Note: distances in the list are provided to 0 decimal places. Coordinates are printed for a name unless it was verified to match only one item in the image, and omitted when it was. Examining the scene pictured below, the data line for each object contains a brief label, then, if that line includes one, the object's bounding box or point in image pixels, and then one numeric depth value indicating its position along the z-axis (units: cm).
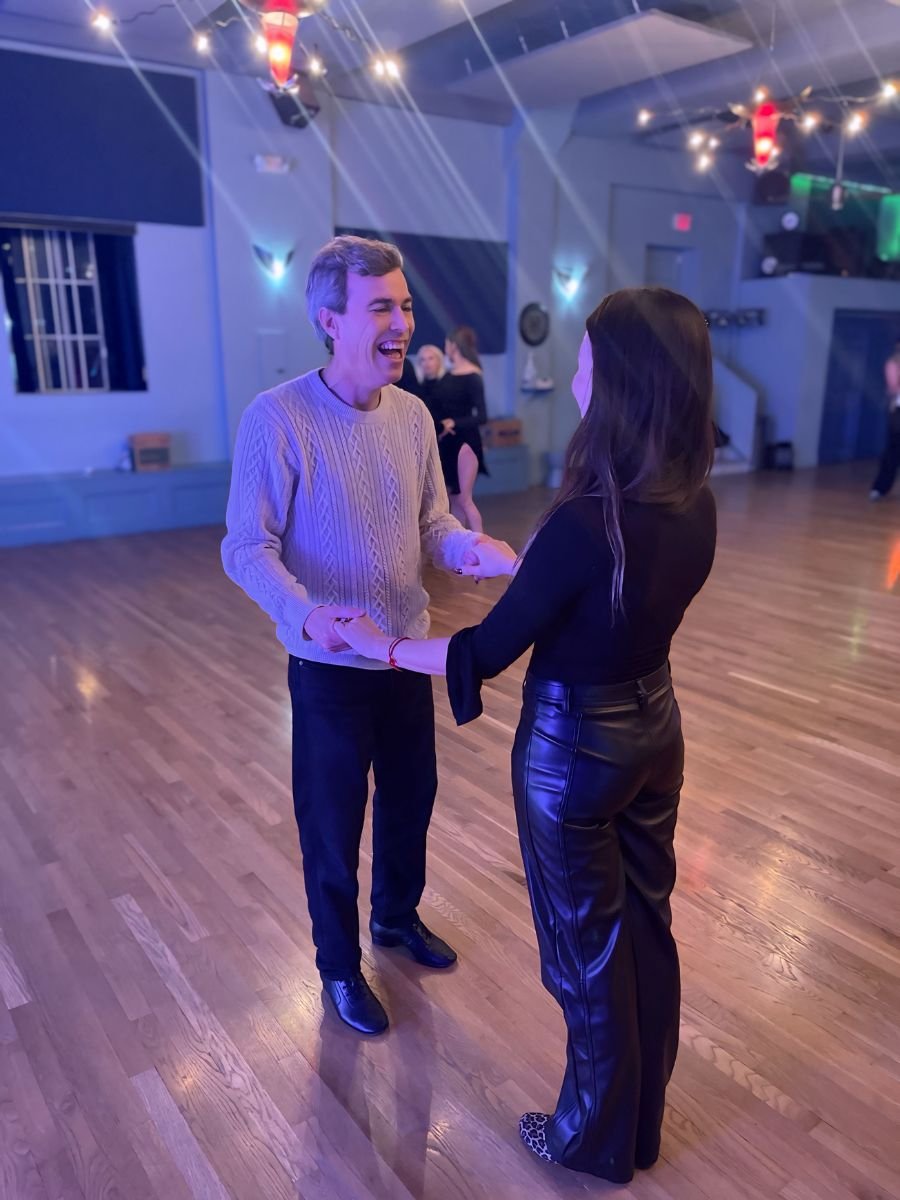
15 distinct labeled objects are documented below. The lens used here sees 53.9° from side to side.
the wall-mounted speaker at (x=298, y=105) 743
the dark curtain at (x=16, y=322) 678
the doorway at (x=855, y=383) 1180
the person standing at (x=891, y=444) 843
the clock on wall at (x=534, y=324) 955
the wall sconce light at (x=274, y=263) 784
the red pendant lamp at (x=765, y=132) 649
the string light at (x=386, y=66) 565
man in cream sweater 162
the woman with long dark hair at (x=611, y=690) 120
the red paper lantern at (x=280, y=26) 419
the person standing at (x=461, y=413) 550
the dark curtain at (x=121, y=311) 723
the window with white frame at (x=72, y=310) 691
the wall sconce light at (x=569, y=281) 977
